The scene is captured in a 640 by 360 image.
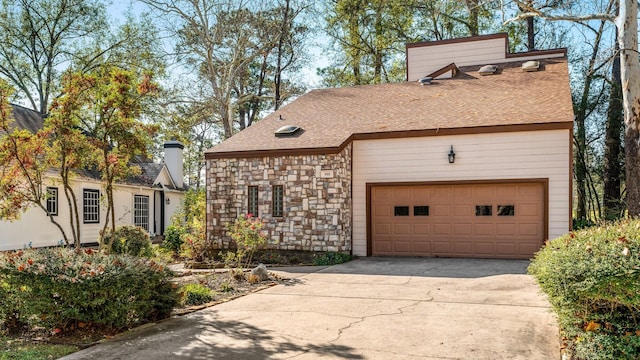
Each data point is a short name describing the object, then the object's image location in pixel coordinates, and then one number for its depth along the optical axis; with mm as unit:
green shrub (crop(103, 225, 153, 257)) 12488
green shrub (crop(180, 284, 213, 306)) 7185
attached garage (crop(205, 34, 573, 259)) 11383
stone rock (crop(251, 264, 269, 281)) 9055
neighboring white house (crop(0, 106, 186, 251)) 15027
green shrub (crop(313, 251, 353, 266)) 11617
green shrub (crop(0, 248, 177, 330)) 5312
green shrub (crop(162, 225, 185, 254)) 14438
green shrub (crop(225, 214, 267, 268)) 10297
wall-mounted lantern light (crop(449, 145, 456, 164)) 11945
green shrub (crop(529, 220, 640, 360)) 4004
